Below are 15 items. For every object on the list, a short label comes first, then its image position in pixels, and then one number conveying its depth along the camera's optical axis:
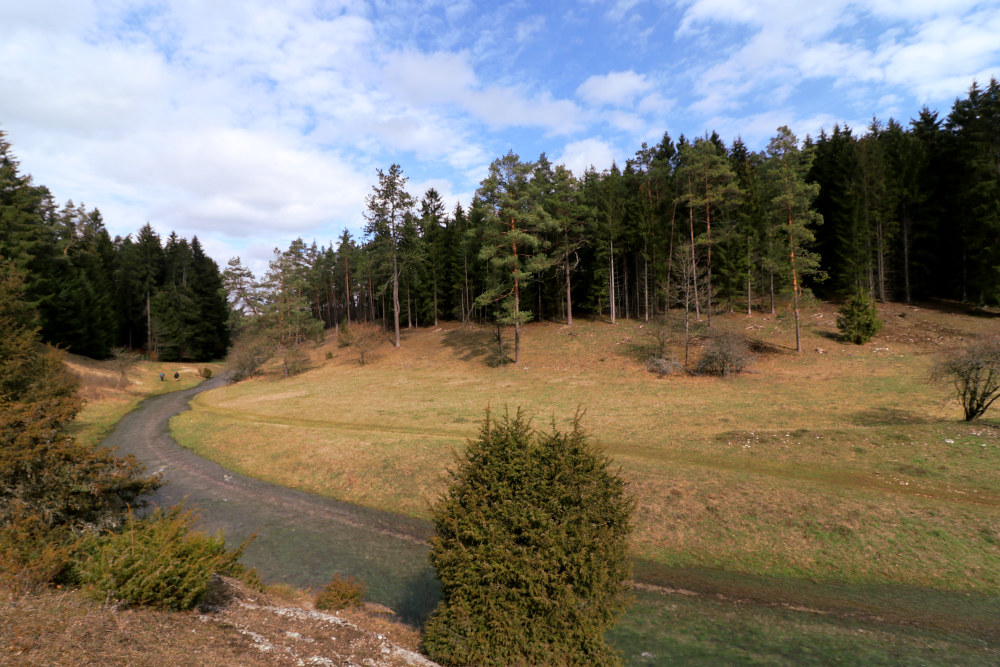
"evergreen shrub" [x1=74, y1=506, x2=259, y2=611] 6.45
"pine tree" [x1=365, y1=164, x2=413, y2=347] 57.75
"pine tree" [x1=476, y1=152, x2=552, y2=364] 44.97
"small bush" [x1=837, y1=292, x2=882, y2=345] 39.94
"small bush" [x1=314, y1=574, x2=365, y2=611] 9.59
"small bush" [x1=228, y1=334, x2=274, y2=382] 51.88
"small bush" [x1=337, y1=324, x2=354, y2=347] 64.31
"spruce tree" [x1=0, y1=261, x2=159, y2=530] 8.20
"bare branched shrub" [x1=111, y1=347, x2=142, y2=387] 47.59
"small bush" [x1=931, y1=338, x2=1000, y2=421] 19.31
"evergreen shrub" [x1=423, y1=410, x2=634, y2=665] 6.56
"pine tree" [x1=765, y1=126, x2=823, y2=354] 39.38
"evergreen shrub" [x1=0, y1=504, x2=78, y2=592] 6.27
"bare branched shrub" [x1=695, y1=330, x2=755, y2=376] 35.03
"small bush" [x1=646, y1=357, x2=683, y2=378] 37.53
